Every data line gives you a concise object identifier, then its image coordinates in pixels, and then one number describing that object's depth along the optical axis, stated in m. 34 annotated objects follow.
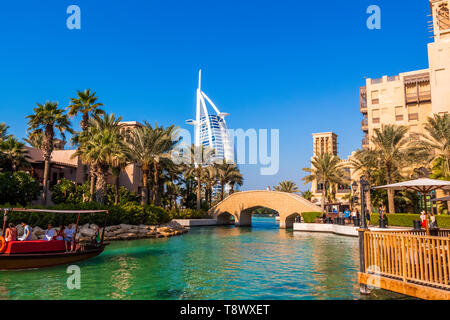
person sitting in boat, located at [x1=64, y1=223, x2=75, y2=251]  16.66
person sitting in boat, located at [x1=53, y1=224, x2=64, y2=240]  16.45
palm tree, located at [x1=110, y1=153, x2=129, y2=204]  31.59
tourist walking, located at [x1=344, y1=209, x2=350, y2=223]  40.22
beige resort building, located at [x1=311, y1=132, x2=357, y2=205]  128.25
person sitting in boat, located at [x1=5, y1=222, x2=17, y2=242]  14.71
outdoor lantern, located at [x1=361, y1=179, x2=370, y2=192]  11.67
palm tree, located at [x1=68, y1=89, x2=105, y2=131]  36.62
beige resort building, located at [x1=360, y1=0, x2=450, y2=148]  47.12
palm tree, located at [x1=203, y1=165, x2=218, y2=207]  57.72
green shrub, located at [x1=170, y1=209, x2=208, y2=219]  48.66
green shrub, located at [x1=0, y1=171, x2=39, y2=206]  30.28
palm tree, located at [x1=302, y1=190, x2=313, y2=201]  79.83
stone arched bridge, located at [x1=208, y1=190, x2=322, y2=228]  47.03
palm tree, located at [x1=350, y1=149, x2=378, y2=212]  38.34
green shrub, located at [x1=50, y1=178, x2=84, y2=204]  38.12
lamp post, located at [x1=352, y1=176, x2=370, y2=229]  10.34
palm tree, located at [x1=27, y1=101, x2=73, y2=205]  34.03
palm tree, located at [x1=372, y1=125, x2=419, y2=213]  36.03
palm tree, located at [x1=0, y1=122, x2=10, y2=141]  43.12
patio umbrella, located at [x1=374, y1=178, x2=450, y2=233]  12.76
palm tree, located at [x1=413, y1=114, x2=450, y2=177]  33.13
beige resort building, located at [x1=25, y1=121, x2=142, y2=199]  42.00
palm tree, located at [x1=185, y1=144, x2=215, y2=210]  55.14
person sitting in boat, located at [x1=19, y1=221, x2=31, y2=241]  15.33
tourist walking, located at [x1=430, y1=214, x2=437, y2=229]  17.51
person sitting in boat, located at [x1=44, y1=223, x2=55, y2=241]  16.36
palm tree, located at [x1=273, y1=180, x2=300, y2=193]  78.75
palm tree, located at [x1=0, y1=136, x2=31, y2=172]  35.75
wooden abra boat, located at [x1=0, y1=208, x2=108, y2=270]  14.34
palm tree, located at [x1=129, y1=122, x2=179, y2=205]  37.91
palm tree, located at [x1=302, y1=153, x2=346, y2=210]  48.34
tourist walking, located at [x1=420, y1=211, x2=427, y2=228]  19.83
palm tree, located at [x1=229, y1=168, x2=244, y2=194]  64.14
